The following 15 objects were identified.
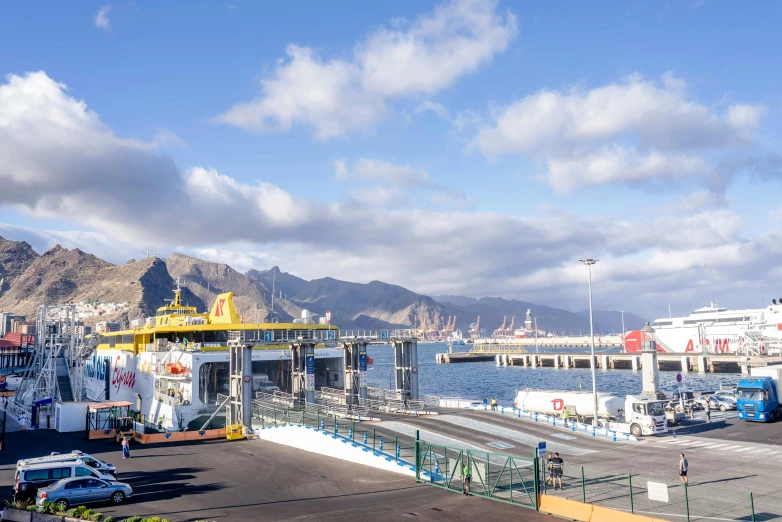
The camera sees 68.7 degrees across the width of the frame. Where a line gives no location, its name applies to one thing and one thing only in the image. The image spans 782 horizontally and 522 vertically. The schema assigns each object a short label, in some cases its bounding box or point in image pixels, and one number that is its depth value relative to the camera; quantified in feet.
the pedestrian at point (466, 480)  88.74
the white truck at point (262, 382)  191.17
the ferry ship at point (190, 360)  174.40
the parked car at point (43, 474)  83.20
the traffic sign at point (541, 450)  85.19
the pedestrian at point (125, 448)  116.88
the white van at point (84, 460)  89.10
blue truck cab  158.61
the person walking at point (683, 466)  88.37
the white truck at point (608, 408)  142.61
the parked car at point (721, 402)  191.72
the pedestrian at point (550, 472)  90.84
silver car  80.12
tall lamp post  159.94
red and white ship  492.13
